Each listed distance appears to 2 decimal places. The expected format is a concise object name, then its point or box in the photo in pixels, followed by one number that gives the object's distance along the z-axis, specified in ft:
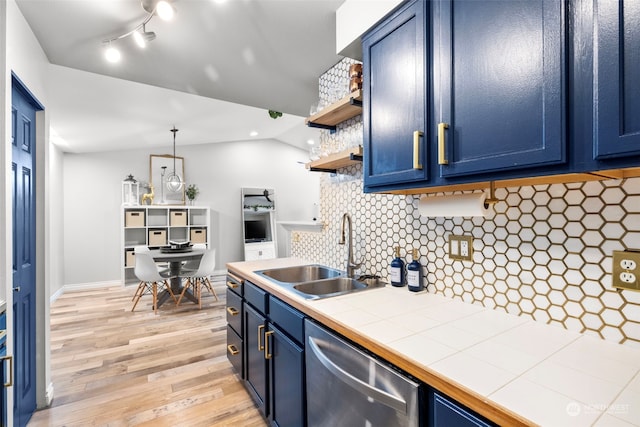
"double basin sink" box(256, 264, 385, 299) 5.89
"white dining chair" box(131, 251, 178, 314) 13.12
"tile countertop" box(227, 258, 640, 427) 2.16
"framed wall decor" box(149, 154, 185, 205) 19.75
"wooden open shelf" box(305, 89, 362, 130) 5.80
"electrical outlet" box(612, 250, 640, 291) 3.01
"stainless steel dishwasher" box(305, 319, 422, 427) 2.89
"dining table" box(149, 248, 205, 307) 13.78
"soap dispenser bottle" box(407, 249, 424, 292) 5.15
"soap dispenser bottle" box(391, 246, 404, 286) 5.48
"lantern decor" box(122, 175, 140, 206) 18.62
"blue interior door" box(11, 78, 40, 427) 5.49
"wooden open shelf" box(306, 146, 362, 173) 5.85
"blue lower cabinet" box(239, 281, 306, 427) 4.84
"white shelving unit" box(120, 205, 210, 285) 18.11
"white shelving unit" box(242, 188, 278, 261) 22.51
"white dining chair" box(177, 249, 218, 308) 14.30
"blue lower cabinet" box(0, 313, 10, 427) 4.56
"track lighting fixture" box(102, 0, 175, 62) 5.33
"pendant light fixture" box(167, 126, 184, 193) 19.36
